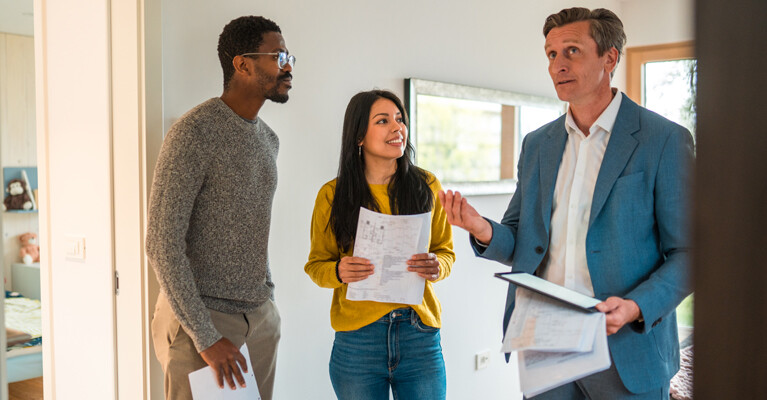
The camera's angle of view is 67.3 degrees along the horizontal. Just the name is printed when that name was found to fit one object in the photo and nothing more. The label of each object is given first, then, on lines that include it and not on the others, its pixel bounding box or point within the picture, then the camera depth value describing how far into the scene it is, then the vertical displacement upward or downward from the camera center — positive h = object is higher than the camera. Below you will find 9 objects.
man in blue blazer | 1.38 -0.07
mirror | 3.15 +0.34
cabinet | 6.32 +0.82
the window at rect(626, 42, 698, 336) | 4.94 +0.93
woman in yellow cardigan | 1.91 -0.26
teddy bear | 6.12 -0.64
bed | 3.95 -1.11
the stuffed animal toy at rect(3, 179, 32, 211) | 6.22 -0.09
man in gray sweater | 1.60 -0.11
